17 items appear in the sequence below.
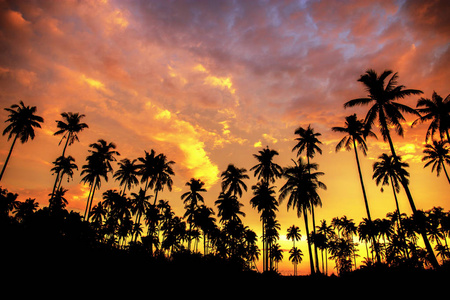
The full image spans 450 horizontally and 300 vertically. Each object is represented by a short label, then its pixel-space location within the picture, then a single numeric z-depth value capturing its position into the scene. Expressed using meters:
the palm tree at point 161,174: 40.00
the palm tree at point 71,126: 39.06
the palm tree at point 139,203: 46.03
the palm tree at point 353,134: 29.09
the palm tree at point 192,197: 46.66
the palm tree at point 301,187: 32.41
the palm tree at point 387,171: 35.72
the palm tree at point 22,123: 33.69
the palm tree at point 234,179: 43.31
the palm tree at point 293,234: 73.25
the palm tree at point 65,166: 42.99
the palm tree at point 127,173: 46.78
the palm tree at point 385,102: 20.66
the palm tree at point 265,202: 39.14
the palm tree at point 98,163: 41.22
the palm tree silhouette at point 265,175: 39.47
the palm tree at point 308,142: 34.88
